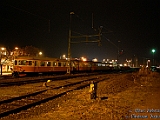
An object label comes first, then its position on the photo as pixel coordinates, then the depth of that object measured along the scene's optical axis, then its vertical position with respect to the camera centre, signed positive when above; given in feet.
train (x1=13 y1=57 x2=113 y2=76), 117.19 +0.63
